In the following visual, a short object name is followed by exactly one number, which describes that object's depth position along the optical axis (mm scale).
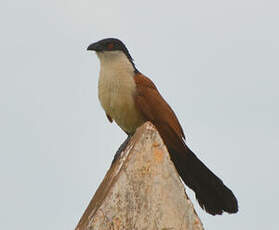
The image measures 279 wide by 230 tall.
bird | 10461
